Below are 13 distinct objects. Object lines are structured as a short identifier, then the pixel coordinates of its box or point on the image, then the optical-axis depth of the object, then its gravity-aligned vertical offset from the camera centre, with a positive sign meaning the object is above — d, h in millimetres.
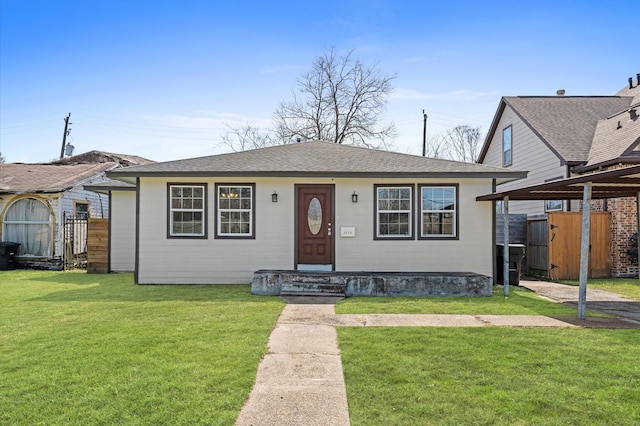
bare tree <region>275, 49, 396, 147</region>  27344 +8149
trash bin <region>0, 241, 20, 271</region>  13648 -1093
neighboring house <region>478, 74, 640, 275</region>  11797 +2774
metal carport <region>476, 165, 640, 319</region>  6090 +630
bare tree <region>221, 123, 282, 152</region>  31391 +6626
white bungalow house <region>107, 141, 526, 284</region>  9852 -30
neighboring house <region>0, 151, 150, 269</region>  14047 +246
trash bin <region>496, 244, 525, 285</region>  10258 -1005
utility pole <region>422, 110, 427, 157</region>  29469 +6306
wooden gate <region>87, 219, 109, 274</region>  12383 -662
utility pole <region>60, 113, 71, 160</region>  32125 +7357
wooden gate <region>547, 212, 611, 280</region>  11648 -483
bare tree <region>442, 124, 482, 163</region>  35594 +7167
